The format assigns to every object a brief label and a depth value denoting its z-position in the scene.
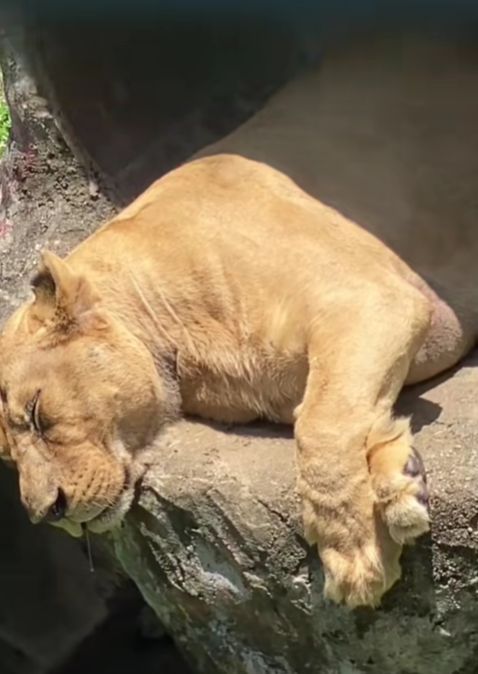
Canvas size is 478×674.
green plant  12.24
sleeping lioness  6.33
